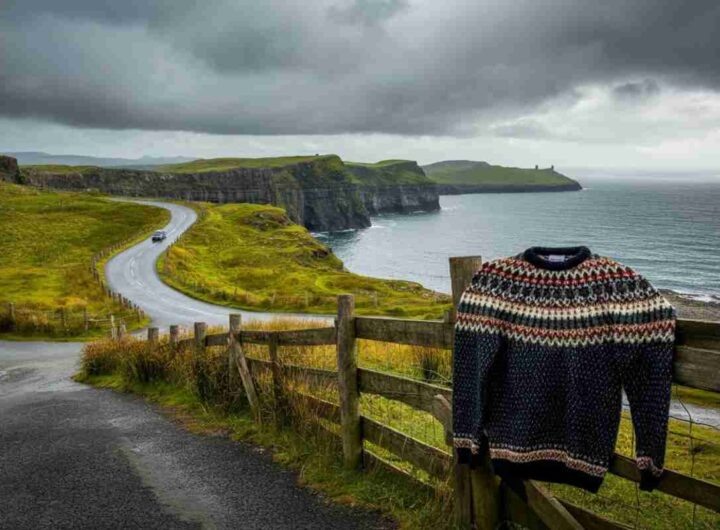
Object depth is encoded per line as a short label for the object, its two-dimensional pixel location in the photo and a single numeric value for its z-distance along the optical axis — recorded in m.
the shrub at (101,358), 18.29
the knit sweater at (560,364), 3.82
